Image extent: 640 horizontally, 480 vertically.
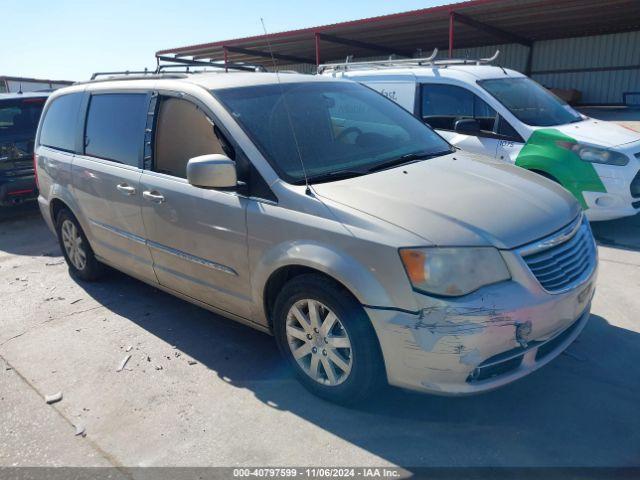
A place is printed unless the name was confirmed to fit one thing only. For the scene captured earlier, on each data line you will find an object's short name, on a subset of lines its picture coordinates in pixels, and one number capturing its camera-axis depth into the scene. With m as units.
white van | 5.58
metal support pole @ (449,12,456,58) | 12.90
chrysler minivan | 2.54
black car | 7.46
